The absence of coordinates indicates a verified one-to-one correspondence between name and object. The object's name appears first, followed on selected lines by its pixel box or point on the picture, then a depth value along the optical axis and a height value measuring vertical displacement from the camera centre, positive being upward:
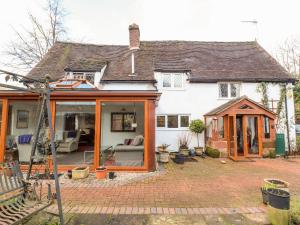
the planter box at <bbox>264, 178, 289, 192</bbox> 4.78 -1.52
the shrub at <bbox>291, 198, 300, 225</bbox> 3.77 -1.80
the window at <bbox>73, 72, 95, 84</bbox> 13.93 +3.89
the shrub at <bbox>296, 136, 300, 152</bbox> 12.94 -1.14
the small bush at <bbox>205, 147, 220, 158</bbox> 11.69 -1.65
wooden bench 3.23 -1.46
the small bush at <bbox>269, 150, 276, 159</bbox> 11.67 -1.72
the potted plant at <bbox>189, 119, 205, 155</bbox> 12.87 -0.01
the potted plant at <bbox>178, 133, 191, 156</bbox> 12.16 -1.13
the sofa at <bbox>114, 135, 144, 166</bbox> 8.64 -1.32
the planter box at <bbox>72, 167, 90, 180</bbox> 7.14 -1.82
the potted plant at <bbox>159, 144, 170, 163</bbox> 10.21 -1.61
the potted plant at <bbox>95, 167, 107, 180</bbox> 7.18 -1.81
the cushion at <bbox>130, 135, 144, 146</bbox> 9.10 -0.70
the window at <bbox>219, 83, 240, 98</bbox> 14.01 +2.79
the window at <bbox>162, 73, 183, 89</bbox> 14.02 +3.48
